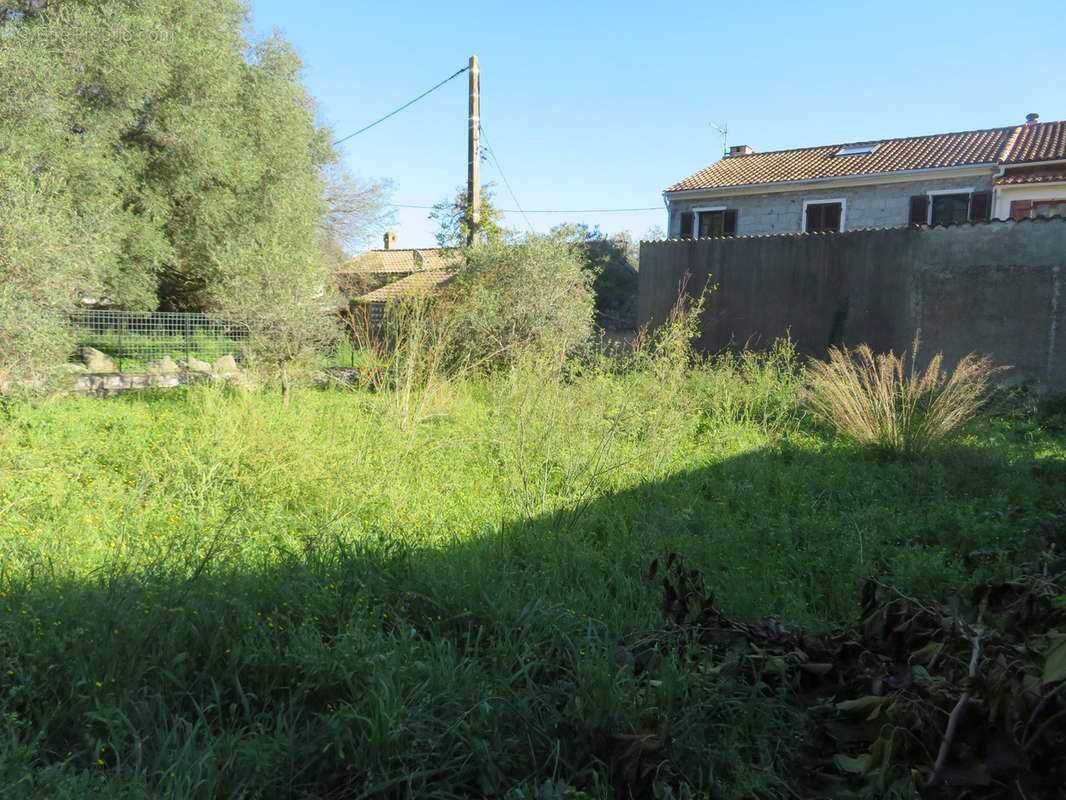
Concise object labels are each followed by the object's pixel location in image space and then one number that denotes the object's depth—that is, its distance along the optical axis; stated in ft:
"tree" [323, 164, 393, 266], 76.18
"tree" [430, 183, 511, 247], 45.83
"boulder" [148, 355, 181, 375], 38.17
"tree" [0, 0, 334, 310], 37.68
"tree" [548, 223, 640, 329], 79.46
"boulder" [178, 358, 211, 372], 36.76
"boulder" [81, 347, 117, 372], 36.78
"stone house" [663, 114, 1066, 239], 54.70
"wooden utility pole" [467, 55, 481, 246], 44.98
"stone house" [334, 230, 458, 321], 78.89
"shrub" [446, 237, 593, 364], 37.63
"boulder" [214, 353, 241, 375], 36.33
